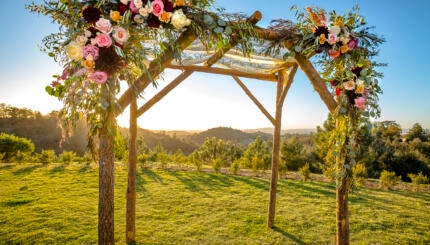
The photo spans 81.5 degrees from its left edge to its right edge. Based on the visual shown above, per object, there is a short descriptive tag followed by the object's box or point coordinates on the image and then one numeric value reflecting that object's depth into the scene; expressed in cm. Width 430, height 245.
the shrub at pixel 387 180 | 741
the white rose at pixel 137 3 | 179
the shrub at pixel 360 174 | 728
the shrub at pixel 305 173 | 812
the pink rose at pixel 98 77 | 174
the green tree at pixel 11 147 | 990
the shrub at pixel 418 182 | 724
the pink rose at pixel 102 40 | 172
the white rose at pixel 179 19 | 188
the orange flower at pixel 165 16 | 187
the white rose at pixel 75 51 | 171
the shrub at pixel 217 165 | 896
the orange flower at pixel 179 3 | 195
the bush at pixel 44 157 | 965
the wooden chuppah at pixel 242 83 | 217
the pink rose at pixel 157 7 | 181
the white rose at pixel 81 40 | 173
